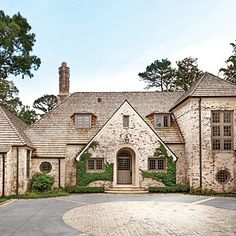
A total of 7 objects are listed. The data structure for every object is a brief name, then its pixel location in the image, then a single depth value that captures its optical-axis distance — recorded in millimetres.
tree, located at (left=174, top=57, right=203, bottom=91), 38722
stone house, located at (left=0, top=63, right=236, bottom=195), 18611
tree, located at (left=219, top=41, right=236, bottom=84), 34012
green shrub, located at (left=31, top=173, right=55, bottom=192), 18241
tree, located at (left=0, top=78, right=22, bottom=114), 26577
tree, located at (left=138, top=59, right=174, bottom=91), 41493
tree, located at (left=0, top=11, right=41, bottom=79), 27246
